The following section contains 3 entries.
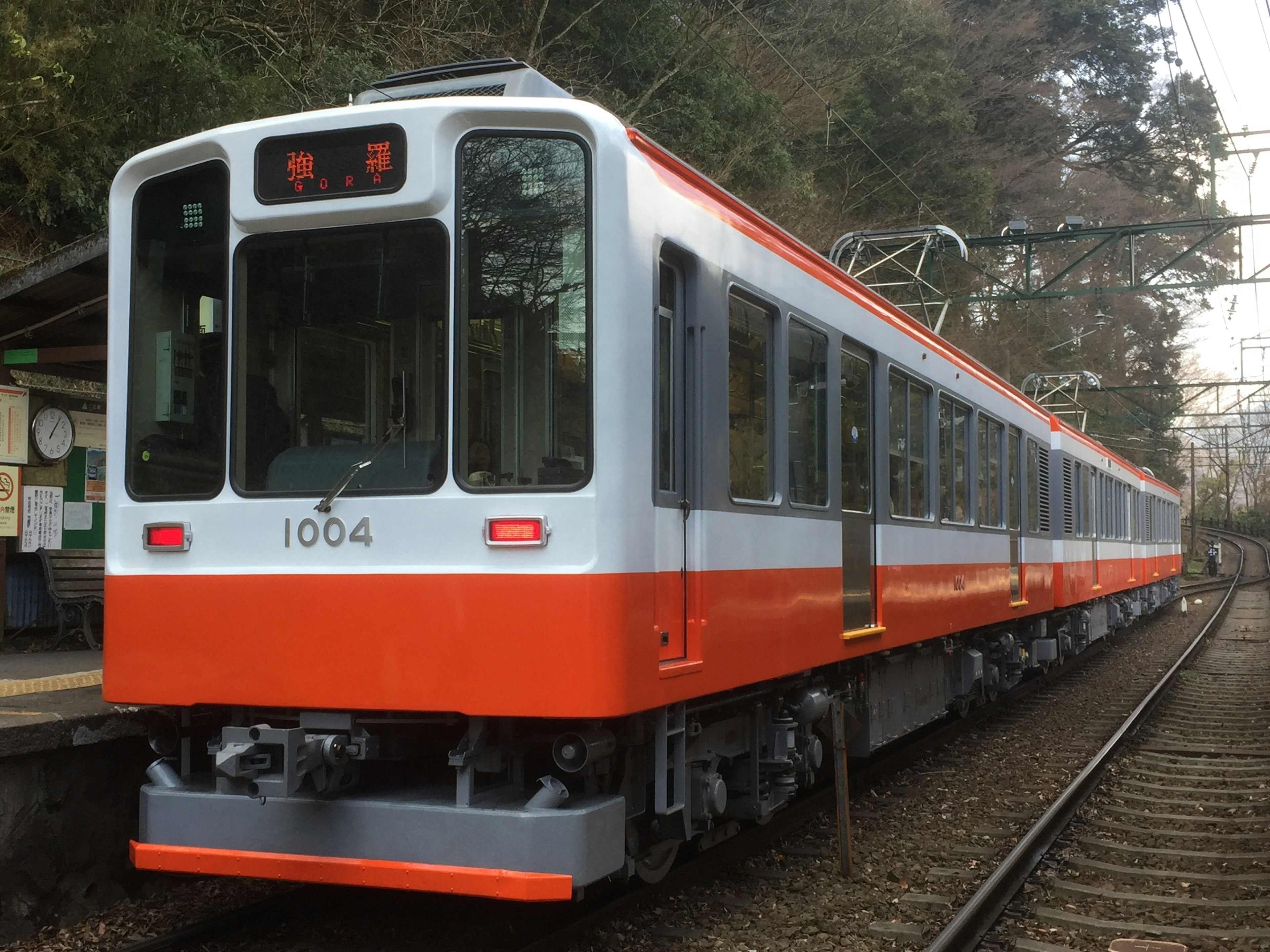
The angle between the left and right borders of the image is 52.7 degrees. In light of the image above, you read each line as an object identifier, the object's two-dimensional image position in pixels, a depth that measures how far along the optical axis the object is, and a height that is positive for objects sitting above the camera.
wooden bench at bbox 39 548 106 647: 10.07 -0.50
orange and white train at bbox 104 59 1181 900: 4.27 +0.10
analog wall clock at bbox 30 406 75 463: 9.91 +0.69
